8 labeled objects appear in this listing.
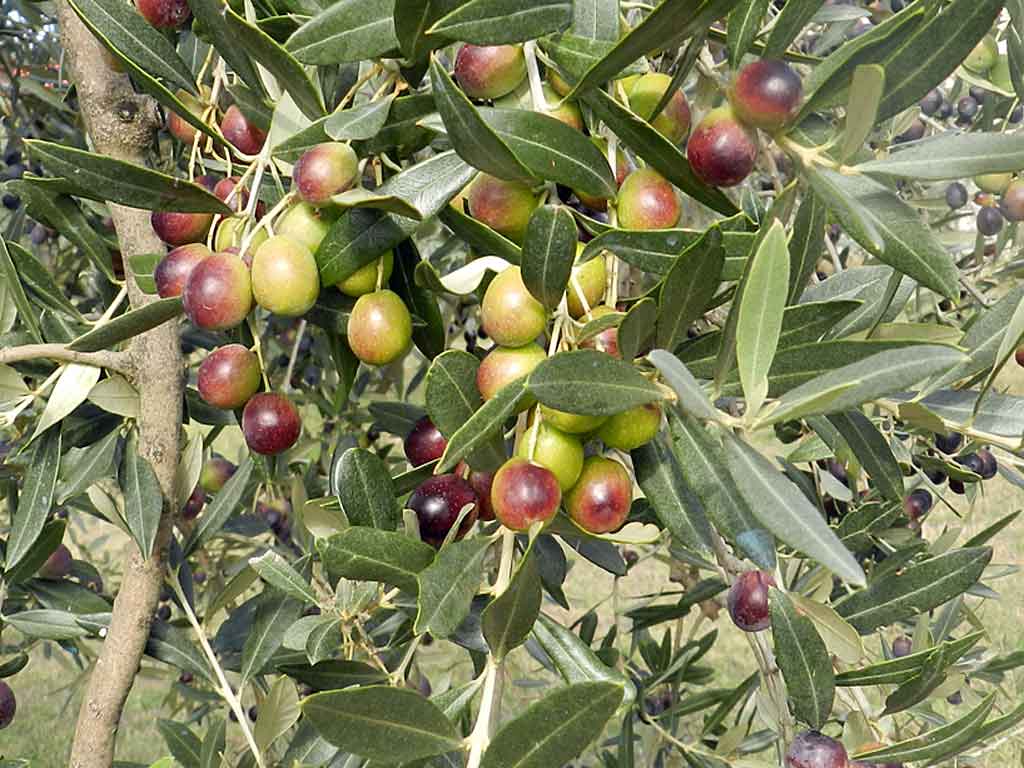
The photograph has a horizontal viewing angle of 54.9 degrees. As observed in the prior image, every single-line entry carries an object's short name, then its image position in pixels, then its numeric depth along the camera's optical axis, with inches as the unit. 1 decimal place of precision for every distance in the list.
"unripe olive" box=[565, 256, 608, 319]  23.7
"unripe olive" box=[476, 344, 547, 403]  22.9
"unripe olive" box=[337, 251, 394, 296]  26.7
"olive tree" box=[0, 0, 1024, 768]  20.0
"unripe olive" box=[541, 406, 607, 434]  22.2
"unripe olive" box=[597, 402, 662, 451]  22.9
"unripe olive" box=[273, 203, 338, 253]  26.1
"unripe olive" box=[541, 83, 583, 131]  24.8
